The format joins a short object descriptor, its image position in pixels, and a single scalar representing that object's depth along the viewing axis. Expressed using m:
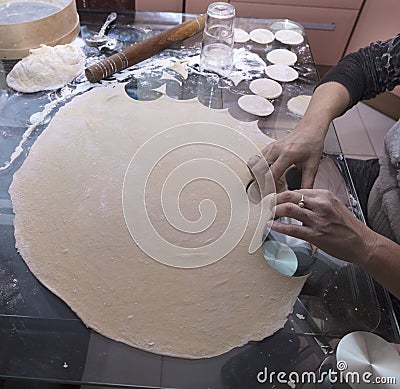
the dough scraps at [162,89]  1.18
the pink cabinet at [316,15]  1.93
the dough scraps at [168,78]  1.21
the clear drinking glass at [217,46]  1.22
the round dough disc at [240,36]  1.34
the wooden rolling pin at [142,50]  1.16
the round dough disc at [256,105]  1.14
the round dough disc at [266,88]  1.18
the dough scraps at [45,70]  1.14
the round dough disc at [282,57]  1.28
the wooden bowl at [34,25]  1.14
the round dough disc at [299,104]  1.14
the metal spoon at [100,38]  1.26
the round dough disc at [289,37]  1.35
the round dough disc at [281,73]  1.23
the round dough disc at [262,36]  1.34
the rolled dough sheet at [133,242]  0.74
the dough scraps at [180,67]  1.22
